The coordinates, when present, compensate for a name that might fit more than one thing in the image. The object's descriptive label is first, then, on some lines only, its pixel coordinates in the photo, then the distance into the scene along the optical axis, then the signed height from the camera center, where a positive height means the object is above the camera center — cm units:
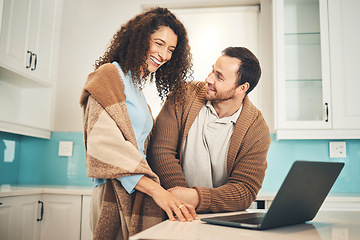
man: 122 +11
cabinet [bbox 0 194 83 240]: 214 -32
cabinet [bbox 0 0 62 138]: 223 +68
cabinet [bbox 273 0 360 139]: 237 +66
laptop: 71 -6
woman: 105 +6
